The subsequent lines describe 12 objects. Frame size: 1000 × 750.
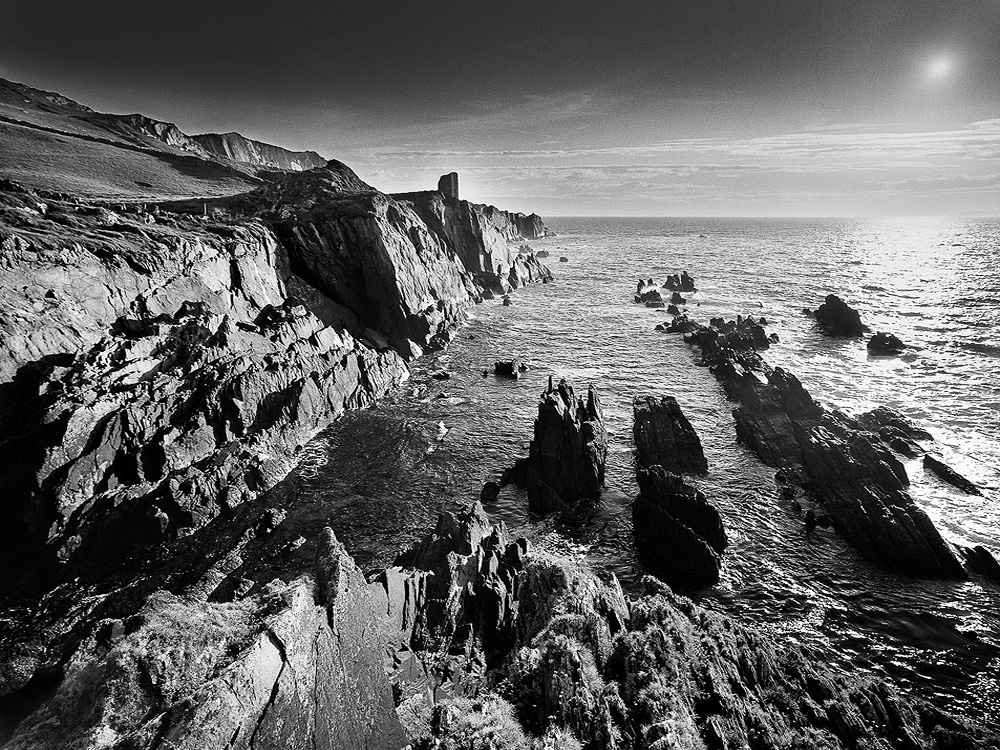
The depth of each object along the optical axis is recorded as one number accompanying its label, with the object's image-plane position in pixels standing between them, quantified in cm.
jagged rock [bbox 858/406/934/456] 3400
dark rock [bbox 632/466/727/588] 2433
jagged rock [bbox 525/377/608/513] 3045
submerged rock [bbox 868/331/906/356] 5566
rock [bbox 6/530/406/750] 1018
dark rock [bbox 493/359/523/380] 5169
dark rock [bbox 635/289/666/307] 8706
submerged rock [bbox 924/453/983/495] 2952
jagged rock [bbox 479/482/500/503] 3086
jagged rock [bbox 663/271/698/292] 9736
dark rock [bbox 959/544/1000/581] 2322
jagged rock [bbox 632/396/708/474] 3375
